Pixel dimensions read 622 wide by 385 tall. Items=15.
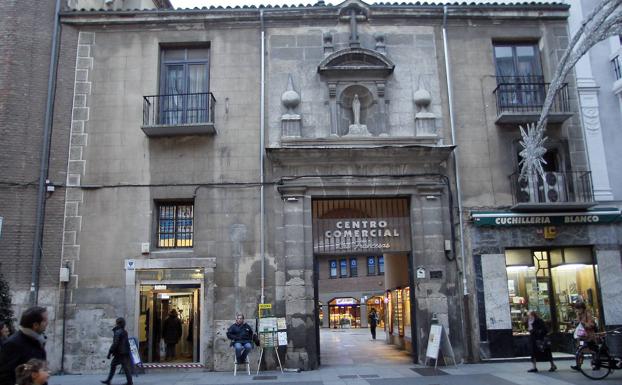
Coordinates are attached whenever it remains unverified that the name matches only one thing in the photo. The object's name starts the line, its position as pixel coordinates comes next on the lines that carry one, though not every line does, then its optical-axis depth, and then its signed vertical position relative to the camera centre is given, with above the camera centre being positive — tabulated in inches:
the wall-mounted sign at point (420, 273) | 574.9 +36.9
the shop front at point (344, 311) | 1692.9 -2.6
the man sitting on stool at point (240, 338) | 526.0 -23.8
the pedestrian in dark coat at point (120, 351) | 468.8 -29.8
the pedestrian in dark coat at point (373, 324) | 1021.0 -26.6
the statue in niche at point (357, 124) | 597.6 +201.9
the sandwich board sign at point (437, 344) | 536.1 -35.8
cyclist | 461.1 -20.8
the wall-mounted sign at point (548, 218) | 582.6 +92.3
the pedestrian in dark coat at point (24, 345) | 202.4 -10.0
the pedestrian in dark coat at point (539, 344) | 501.7 -34.8
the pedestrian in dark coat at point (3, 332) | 299.2 -7.0
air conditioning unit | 583.2 +125.1
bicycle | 443.2 -41.2
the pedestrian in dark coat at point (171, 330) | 574.9 -15.6
